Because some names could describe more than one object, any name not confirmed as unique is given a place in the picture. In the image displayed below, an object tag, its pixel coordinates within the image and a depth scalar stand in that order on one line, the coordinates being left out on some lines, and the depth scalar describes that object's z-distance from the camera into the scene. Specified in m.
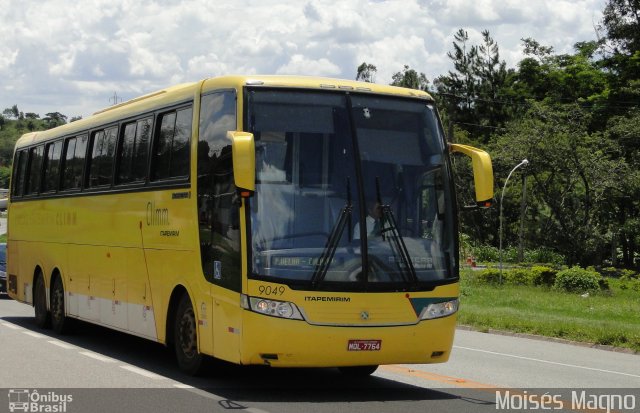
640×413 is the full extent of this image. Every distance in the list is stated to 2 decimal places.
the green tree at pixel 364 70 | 113.81
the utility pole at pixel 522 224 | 67.25
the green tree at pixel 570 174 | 66.19
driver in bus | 12.04
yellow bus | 11.77
